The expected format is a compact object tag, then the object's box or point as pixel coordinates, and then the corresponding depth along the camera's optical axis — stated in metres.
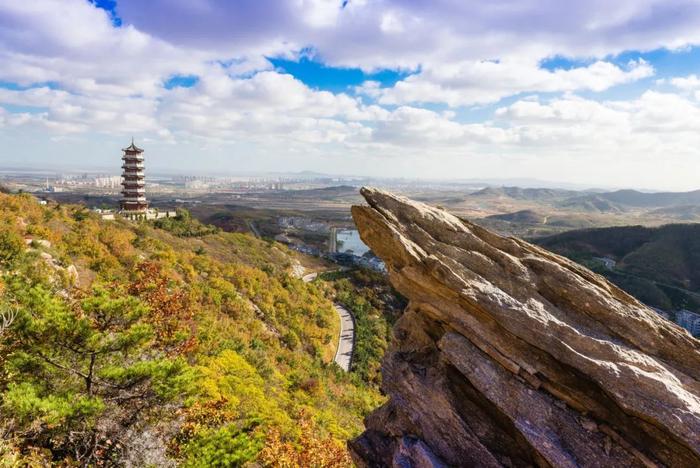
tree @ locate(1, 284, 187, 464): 8.66
